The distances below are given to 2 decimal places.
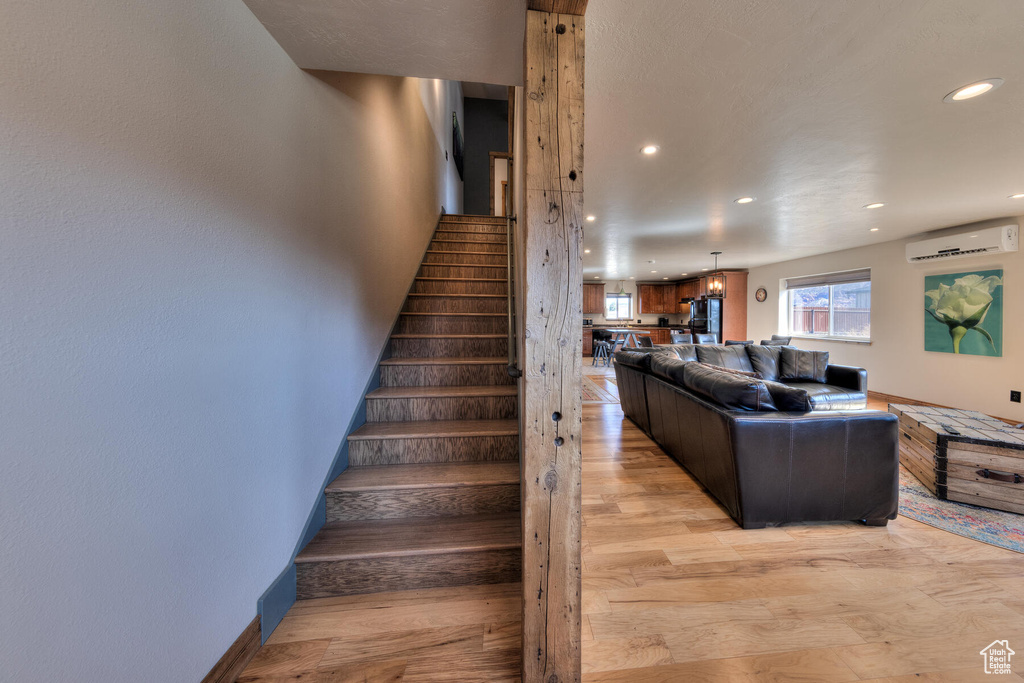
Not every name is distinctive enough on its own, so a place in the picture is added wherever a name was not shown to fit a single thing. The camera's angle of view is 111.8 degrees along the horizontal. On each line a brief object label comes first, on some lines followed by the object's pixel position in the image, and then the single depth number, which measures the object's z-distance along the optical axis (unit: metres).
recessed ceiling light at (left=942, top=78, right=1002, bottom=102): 1.59
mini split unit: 3.72
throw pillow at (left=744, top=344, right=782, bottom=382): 4.27
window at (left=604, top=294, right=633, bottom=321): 10.57
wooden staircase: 1.43
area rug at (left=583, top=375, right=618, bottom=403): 4.89
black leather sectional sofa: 1.93
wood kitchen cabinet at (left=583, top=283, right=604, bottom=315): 9.87
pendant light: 7.05
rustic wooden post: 1.01
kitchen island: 10.25
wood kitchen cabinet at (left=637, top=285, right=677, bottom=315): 10.52
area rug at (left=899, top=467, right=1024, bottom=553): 1.85
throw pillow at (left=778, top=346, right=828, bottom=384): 4.10
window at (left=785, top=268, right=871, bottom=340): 5.46
